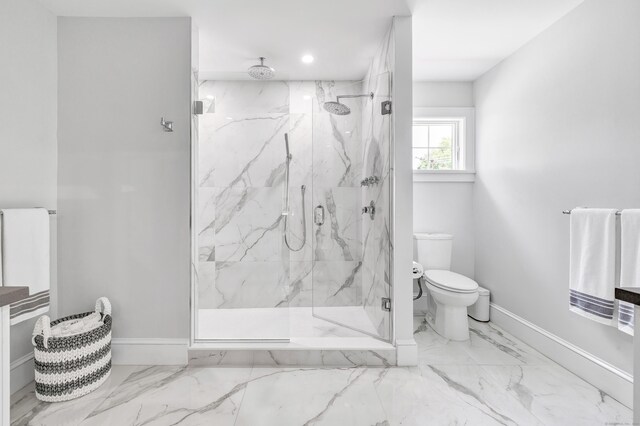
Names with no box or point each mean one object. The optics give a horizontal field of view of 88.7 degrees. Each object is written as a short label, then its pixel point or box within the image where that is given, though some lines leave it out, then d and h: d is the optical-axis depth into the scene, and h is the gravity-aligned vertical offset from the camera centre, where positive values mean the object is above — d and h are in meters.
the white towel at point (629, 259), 1.66 -0.24
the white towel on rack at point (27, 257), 1.77 -0.27
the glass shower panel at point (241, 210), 2.32 +0.00
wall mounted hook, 2.12 +0.56
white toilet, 2.58 -0.61
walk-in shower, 2.31 -0.03
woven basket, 1.77 -0.86
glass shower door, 2.48 +0.00
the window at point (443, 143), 3.30 +0.70
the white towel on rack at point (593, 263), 1.79 -0.30
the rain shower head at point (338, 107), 2.54 +0.80
